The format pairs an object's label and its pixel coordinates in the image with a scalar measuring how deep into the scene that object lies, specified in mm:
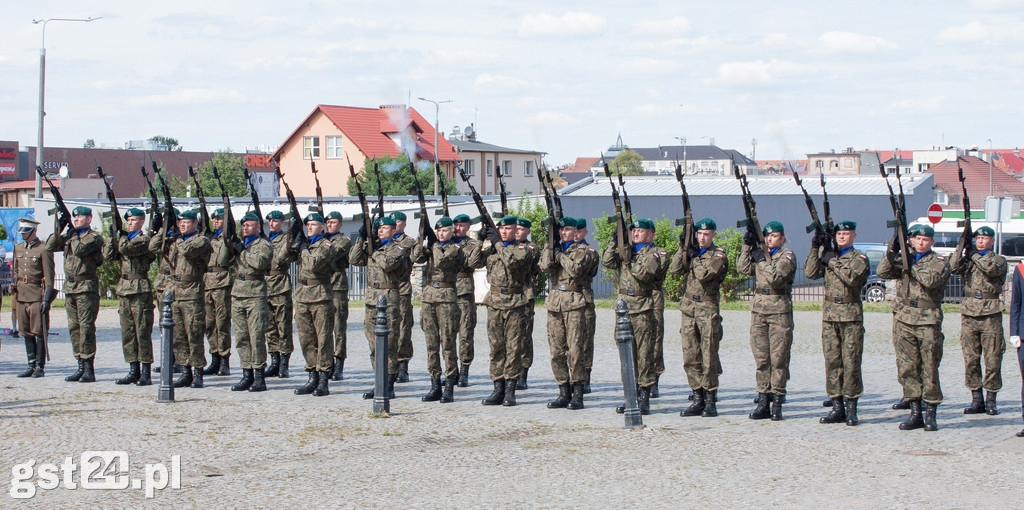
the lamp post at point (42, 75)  27423
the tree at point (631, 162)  86356
